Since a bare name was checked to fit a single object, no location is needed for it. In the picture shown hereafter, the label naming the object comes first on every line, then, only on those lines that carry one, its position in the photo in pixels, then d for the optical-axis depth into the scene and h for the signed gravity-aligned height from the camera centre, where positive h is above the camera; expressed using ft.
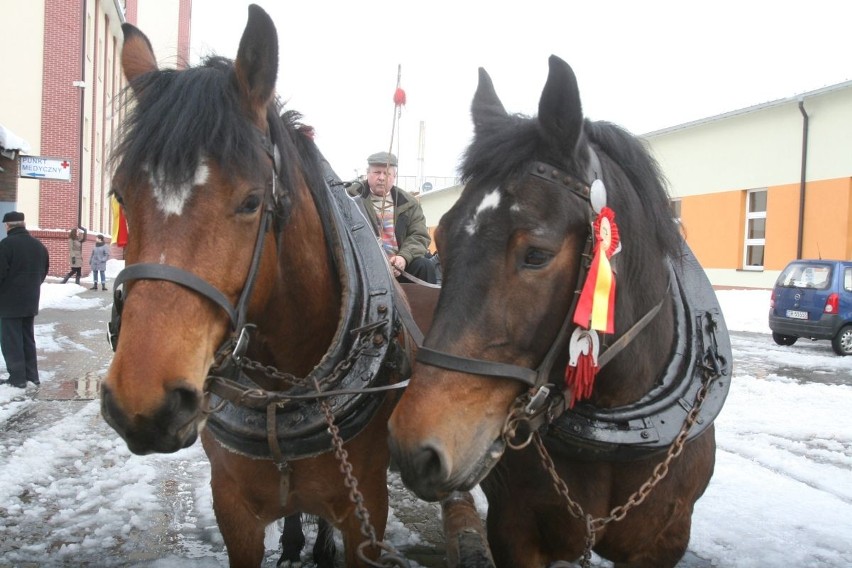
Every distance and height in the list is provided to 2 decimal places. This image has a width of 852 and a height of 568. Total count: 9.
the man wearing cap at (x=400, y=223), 13.65 +0.75
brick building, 64.18 +14.28
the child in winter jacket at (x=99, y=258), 61.93 -0.95
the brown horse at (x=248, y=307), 5.35 -0.49
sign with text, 36.96 +4.22
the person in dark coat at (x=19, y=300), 22.52 -1.89
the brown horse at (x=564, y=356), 5.31 -0.77
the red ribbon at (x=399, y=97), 11.94 +2.86
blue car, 36.40 -1.39
